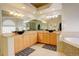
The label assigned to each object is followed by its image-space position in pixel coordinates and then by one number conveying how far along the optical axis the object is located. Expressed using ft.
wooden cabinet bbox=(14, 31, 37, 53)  6.68
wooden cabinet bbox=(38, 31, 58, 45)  6.98
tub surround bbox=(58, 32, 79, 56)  6.27
